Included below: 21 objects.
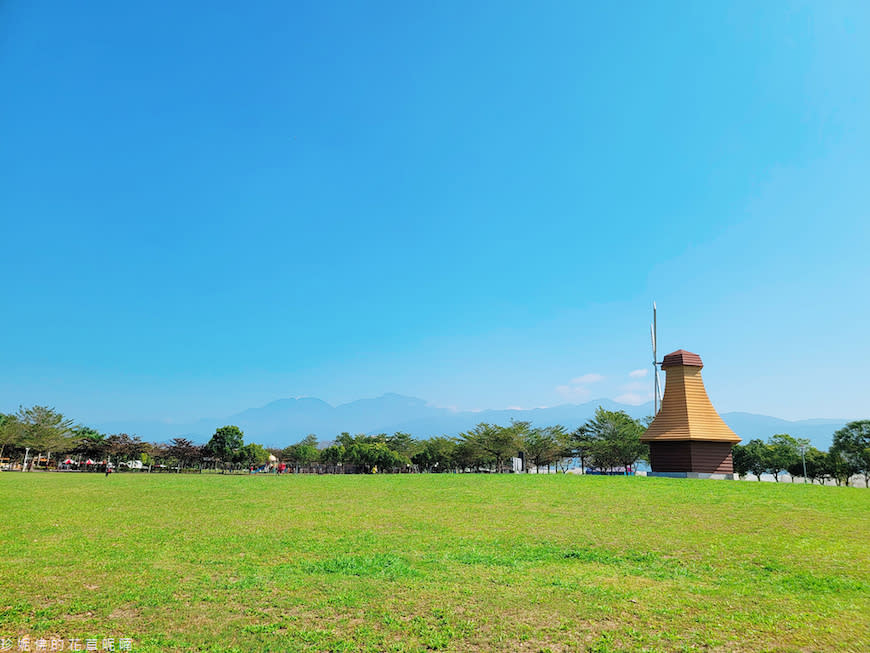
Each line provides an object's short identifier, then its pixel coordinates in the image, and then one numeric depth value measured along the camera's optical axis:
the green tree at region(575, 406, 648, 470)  52.34
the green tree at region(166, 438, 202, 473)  59.47
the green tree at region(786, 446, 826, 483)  59.72
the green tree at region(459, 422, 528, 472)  54.91
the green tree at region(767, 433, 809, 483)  61.16
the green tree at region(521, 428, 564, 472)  57.09
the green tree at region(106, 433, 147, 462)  55.28
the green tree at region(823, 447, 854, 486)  54.81
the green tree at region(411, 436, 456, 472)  67.81
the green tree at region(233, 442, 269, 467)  60.75
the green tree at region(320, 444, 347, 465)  65.50
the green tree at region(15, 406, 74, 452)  49.25
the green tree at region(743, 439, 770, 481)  62.28
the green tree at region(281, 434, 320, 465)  72.08
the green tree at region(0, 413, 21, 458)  47.74
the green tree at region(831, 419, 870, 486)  52.13
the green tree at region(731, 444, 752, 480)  64.62
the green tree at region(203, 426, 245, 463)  60.84
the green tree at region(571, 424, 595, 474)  54.34
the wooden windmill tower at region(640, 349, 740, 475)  34.78
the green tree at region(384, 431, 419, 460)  77.00
